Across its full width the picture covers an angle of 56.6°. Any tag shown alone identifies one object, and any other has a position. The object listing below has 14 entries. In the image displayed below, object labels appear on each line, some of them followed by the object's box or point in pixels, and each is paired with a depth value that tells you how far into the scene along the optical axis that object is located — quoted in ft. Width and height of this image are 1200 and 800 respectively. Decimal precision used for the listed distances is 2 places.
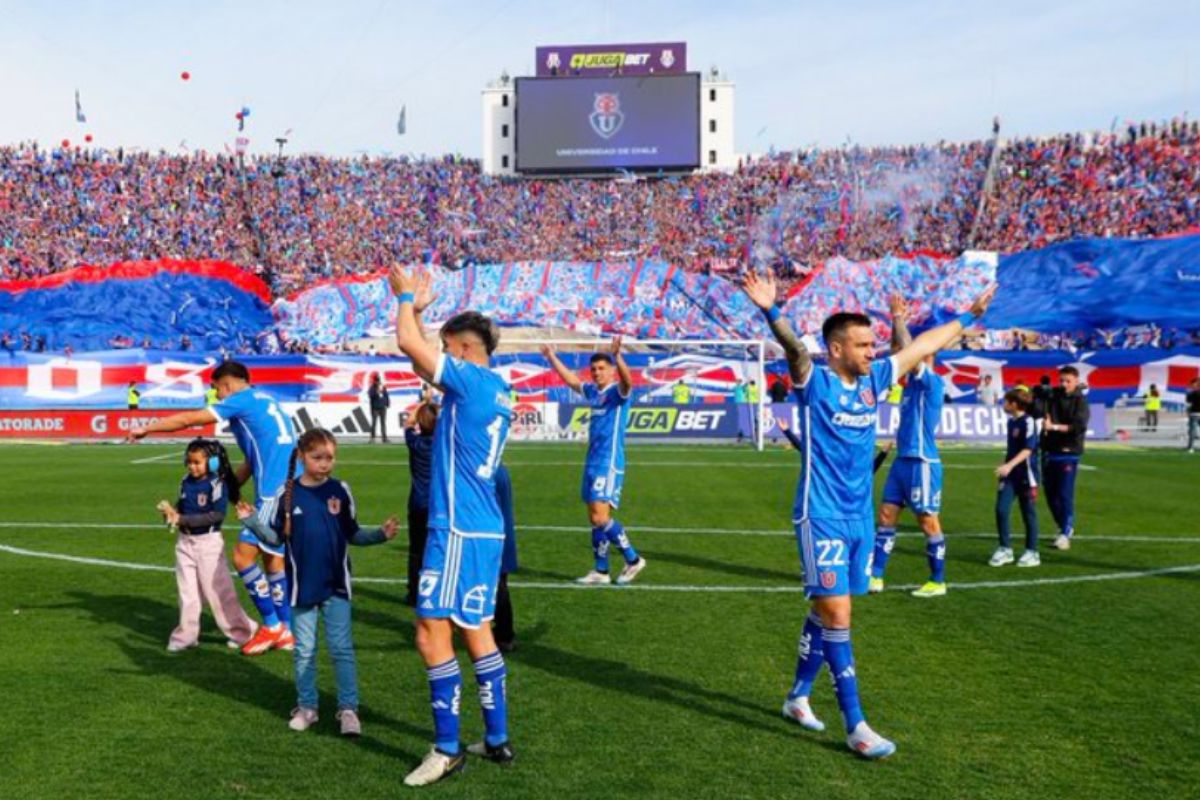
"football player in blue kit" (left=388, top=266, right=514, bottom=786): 19.42
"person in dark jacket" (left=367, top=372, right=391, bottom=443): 109.50
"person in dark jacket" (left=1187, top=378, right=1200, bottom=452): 100.37
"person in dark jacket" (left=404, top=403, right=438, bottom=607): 31.32
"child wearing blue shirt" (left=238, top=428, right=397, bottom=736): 22.27
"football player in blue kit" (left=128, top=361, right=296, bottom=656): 28.37
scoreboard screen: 222.07
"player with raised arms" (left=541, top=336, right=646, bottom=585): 38.04
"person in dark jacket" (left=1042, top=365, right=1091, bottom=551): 46.14
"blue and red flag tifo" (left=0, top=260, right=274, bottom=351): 156.04
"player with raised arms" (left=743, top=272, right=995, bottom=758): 21.22
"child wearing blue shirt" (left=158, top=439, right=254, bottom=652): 28.94
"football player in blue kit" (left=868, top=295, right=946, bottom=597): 36.88
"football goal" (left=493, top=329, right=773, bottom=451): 108.88
